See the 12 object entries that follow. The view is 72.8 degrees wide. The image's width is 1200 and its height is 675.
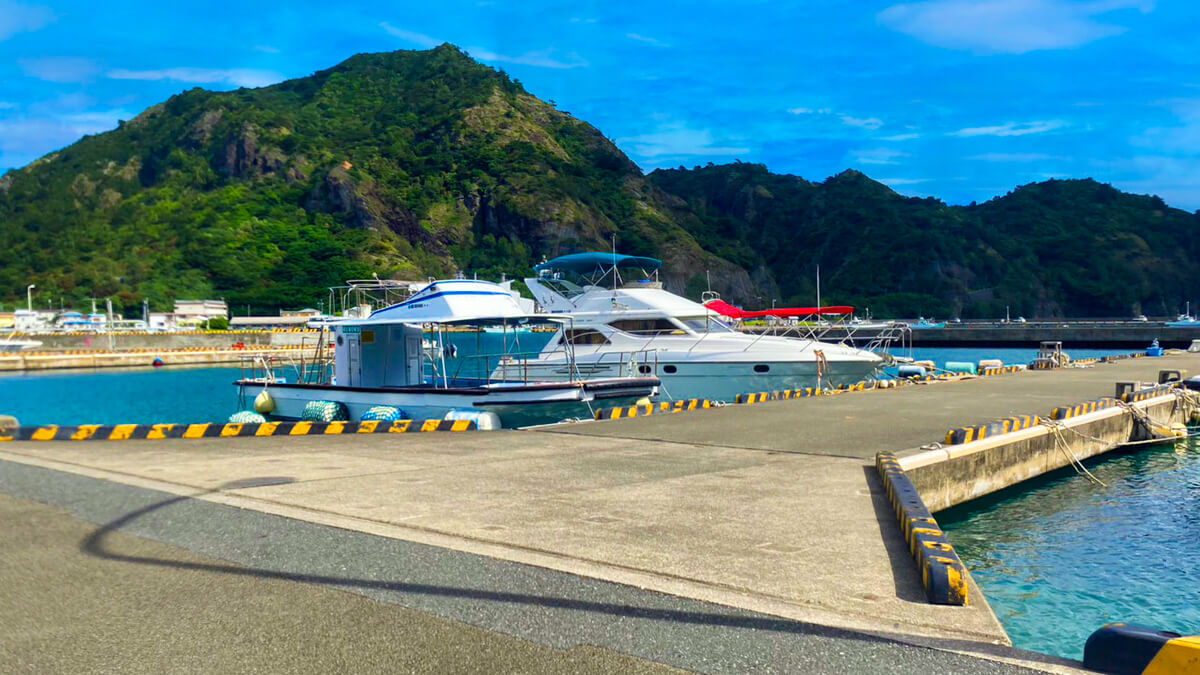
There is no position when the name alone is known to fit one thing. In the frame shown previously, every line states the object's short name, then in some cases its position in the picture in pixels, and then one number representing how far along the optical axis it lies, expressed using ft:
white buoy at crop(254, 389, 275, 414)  70.44
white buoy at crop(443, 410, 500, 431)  50.83
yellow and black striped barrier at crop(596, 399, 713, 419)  53.62
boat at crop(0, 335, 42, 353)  241.67
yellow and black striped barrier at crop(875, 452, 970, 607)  15.70
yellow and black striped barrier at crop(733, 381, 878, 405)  63.21
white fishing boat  55.88
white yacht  79.00
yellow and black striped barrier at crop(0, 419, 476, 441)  44.24
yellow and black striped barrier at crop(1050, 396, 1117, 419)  50.89
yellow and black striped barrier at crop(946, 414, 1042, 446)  38.52
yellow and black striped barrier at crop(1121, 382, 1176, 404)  61.21
